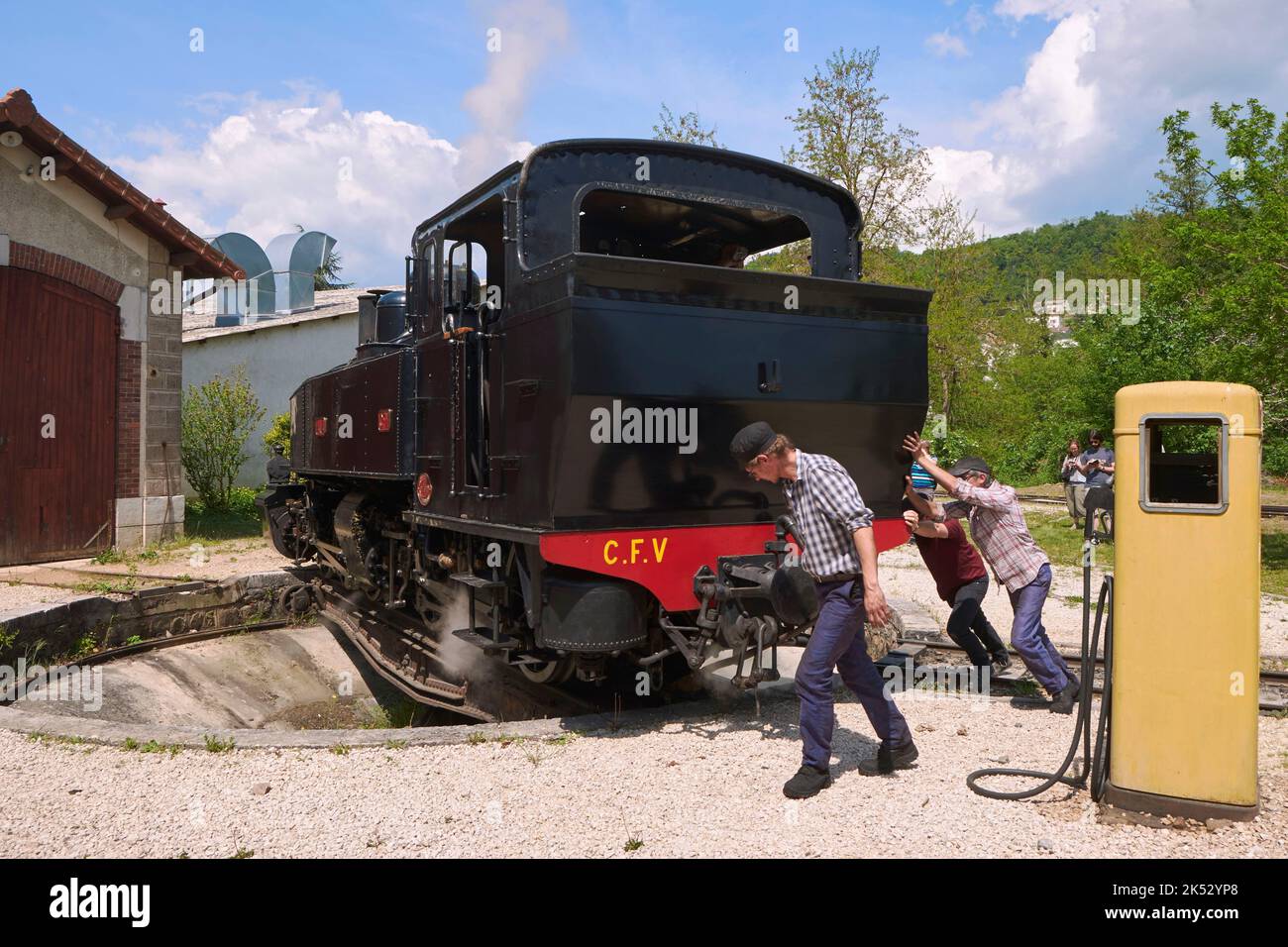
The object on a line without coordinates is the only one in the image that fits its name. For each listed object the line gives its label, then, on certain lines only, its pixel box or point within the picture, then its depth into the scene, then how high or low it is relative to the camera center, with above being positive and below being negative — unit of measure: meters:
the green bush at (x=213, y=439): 16.42 +0.50
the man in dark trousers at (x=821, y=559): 4.14 -0.42
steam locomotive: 4.49 +0.40
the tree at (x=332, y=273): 53.53 +13.19
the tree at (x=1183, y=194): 36.81 +11.26
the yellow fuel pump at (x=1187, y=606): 3.63 -0.56
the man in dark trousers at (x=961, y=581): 6.04 -0.75
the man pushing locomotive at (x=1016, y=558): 5.45 -0.55
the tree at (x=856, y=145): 17.94 +6.29
